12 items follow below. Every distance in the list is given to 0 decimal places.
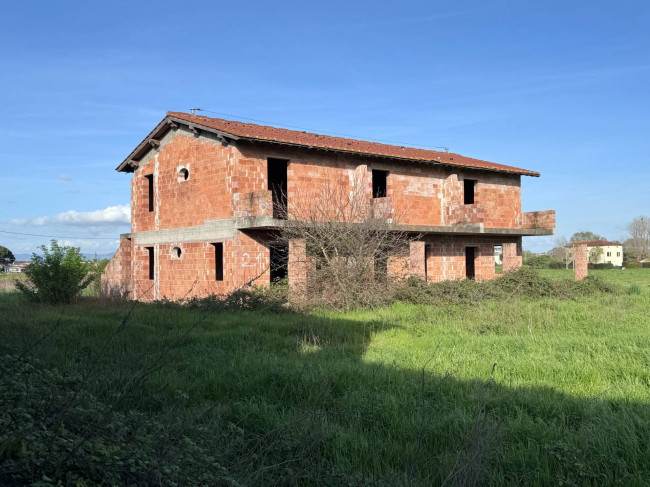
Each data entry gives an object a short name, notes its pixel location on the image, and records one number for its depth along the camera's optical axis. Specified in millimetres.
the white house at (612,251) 97938
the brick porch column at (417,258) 20328
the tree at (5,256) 65188
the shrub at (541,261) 65725
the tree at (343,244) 16281
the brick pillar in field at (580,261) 25859
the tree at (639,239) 92375
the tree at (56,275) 18047
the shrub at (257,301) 15219
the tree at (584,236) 102188
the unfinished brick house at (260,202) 17562
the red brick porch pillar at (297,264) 17016
